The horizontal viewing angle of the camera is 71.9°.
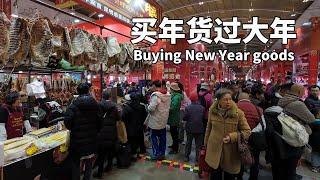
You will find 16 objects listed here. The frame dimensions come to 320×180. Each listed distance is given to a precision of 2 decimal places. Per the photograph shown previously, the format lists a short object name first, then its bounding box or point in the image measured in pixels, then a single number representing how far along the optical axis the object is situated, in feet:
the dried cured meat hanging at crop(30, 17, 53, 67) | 8.87
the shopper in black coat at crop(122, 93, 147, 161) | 13.91
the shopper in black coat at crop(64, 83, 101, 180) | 8.96
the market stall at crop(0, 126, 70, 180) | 7.75
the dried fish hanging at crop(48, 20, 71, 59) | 9.73
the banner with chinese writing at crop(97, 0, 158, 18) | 14.54
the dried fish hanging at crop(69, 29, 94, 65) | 10.87
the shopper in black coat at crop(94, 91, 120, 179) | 11.73
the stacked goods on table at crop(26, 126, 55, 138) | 10.00
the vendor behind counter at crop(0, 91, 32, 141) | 10.64
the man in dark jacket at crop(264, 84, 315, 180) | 8.93
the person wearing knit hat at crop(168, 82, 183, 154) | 15.93
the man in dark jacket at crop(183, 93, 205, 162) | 13.67
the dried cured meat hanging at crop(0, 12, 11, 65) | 7.53
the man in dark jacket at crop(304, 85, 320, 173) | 13.53
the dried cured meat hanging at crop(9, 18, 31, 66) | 8.15
